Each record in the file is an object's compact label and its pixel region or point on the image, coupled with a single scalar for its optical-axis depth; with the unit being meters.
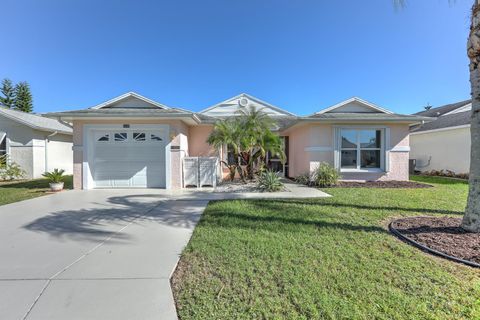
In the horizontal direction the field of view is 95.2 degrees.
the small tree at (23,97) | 37.81
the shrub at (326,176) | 10.17
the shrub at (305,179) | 10.80
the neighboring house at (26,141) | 14.27
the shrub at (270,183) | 8.91
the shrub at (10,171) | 13.55
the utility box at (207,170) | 10.24
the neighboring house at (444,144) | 13.60
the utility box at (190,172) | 10.25
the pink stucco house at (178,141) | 9.82
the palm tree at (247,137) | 9.93
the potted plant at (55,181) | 9.51
